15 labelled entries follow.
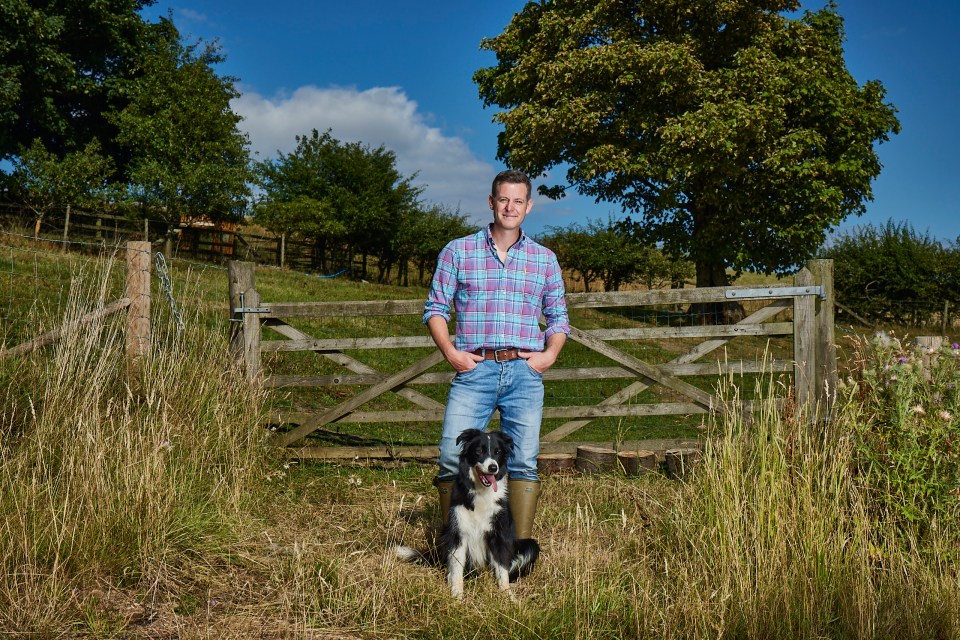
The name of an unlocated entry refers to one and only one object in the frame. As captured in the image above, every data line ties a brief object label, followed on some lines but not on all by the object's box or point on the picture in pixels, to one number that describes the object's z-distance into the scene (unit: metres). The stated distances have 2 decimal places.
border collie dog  3.65
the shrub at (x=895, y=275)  27.30
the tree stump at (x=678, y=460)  6.11
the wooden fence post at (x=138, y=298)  6.07
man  3.79
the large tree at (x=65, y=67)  22.02
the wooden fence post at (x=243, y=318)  6.70
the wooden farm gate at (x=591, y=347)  6.47
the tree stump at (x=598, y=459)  6.39
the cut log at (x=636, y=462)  6.41
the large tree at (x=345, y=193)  34.56
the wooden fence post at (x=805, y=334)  6.50
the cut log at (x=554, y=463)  6.42
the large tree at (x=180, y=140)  24.72
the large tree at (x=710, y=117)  17.88
